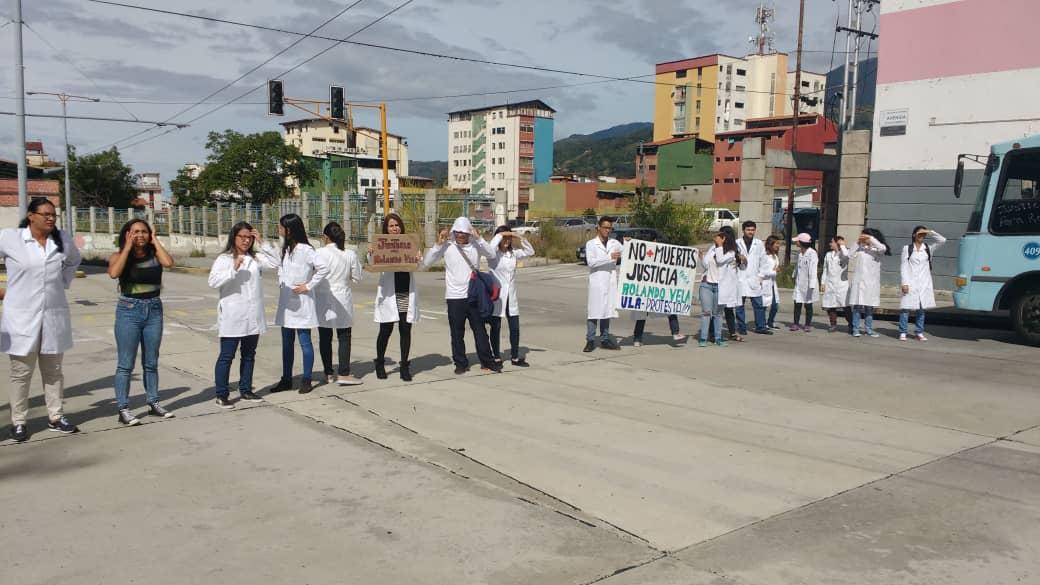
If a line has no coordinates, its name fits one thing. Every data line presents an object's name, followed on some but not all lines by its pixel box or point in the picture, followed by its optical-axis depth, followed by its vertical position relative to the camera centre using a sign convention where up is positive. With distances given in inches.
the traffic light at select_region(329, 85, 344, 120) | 1049.3 +157.8
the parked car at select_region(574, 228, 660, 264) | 1241.3 -10.8
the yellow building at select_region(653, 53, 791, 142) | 4493.1 +775.9
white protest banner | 440.5 -29.0
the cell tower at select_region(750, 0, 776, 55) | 4131.4 +1065.7
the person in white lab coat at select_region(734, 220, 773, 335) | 502.0 -26.7
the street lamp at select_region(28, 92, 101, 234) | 1546.5 +190.5
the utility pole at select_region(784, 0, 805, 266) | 1226.7 +232.1
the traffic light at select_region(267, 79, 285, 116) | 1016.9 +154.3
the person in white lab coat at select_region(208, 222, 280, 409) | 290.8 -30.2
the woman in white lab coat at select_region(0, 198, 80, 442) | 246.8 -29.0
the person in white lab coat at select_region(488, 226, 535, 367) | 382.0 -30.8
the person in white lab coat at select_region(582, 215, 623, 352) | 426.9 -27.1
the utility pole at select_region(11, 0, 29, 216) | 879.7 +105.2
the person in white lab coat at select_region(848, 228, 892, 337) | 510.0 -29.9
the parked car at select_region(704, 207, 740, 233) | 1926.2 +27.0
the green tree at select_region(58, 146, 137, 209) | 3026.6 +130.5
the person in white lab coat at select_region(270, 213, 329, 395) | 315.6 -27.9
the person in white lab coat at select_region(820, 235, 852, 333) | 532.4 -31.4
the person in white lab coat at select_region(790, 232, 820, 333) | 542.9 -32.0
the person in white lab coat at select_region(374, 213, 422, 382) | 340.8 -35.7
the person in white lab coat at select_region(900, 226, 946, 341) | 492.3 -27.1
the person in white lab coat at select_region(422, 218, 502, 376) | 352.8 -22.1
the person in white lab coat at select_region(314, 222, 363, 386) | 330.6 -31.5
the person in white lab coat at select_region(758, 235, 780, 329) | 516.4 -29.5
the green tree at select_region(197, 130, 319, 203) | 2896.2 +185.4
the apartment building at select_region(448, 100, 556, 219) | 5064.0 +492.3
